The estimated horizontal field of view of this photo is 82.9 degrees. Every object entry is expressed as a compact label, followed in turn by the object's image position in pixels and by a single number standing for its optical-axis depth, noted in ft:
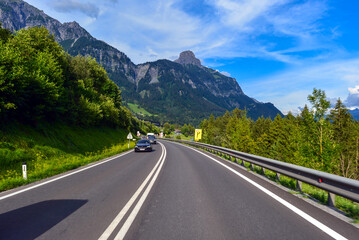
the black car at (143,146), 72.43
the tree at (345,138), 103.91
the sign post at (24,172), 24.76
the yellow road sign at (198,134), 149.79
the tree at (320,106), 92.54
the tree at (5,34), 75.46
